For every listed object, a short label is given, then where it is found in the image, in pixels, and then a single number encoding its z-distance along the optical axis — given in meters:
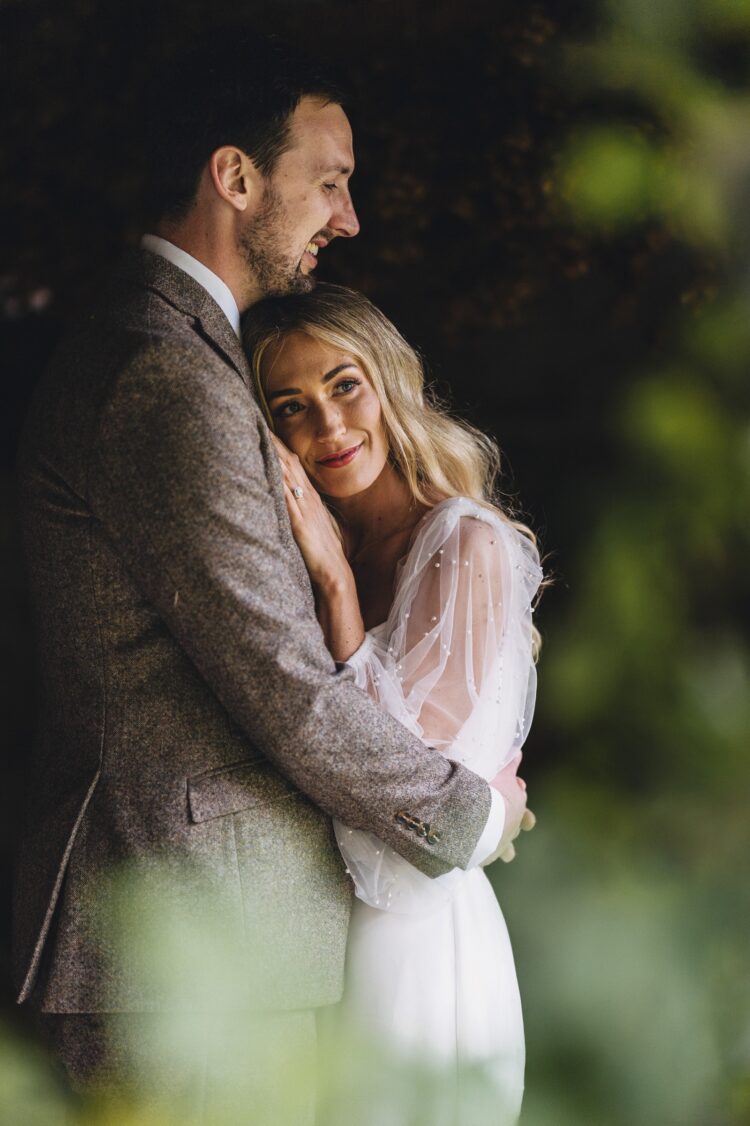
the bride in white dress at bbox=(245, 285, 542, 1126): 2.88
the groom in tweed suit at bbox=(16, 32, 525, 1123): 2.68
